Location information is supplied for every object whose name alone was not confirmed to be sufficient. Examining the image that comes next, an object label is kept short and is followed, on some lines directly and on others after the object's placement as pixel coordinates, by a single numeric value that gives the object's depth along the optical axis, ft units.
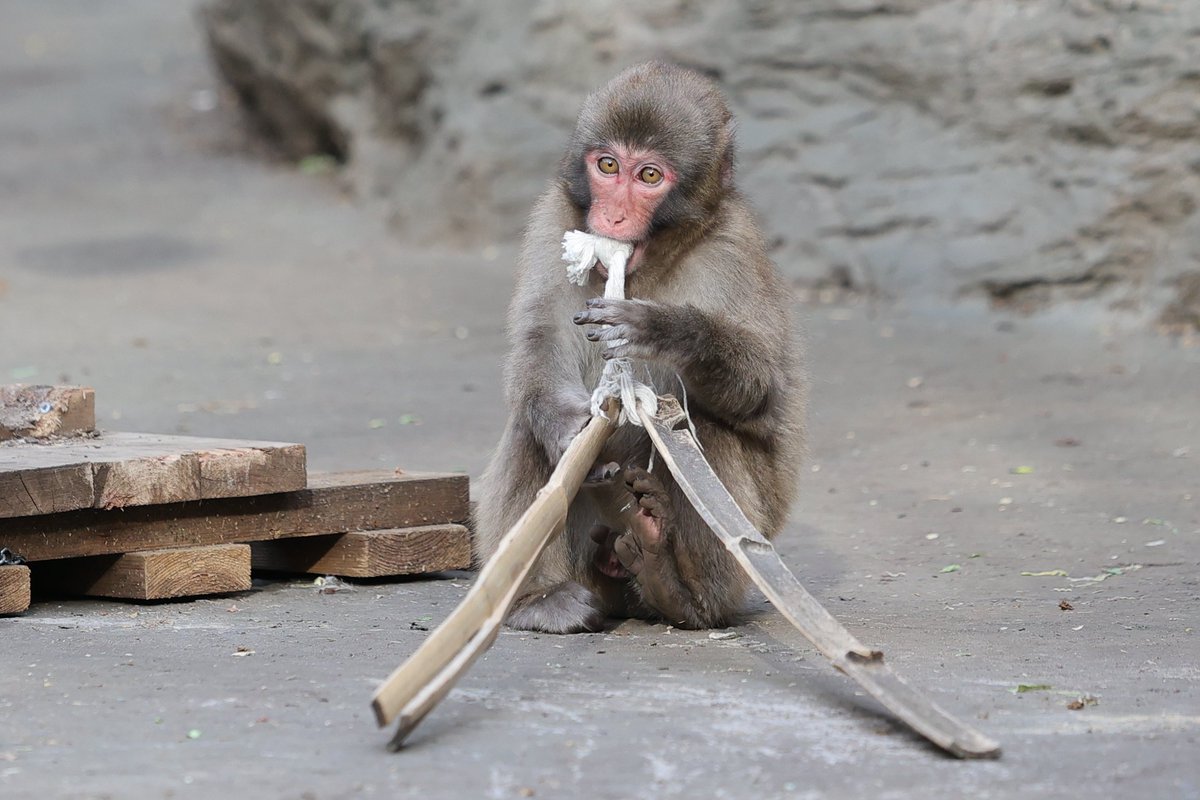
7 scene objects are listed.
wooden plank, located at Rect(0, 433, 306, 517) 28.09
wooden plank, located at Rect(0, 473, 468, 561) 29.37
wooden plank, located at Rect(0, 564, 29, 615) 28.12
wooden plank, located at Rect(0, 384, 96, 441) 32.63
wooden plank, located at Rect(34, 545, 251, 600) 29.96
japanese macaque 27.32
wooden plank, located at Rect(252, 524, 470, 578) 32.96
